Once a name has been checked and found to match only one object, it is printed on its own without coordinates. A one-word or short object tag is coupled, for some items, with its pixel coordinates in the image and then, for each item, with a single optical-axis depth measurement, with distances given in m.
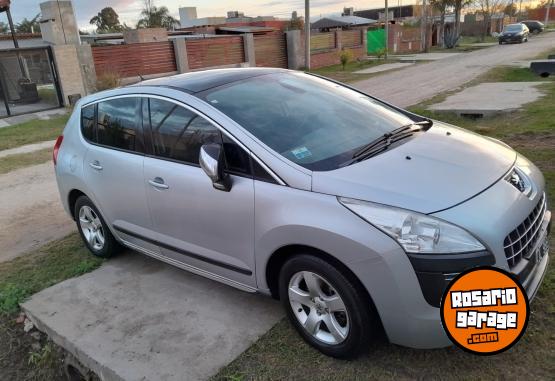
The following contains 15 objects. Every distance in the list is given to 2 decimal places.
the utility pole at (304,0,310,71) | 22.81
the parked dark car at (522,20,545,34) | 49.97
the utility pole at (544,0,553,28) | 66.33
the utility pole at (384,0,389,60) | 31.18
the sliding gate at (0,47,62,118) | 14.45
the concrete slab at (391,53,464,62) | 28.04
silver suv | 2.35
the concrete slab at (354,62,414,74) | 22.64
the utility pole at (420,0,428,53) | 36.53
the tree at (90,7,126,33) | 57.09
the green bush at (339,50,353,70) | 24.52
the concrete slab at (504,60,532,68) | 18.08
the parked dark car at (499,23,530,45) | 36.75
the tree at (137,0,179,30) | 51.84
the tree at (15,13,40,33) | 45.70
